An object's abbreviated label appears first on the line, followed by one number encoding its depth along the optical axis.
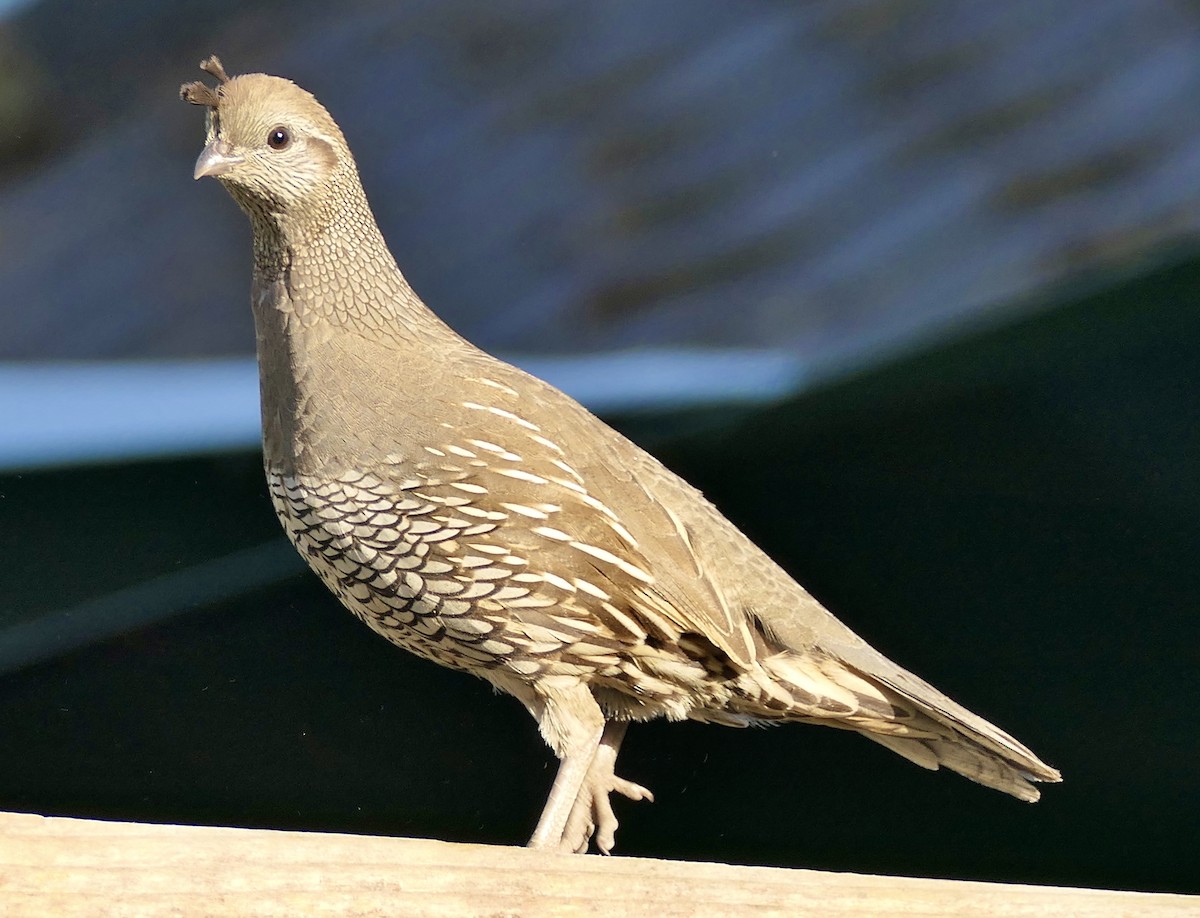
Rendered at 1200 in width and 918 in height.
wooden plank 4.39
